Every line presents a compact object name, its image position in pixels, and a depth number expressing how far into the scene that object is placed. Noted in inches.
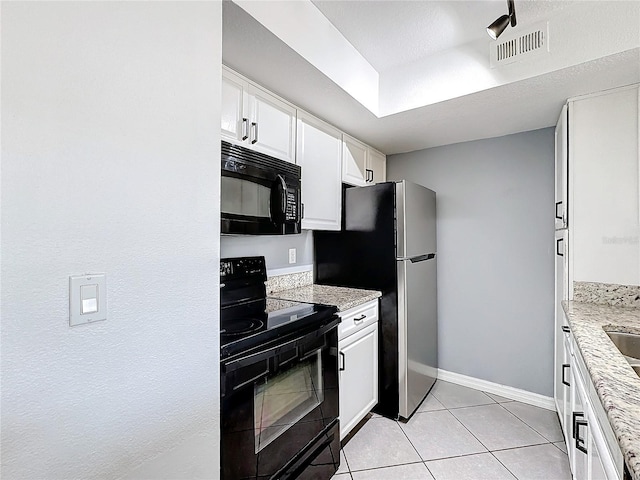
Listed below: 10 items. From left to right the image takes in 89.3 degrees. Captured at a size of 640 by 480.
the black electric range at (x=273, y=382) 46.4
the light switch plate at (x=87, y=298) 27.7
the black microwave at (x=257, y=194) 58.4
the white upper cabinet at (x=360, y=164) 99.5
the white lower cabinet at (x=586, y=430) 32.2
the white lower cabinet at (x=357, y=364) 75.3
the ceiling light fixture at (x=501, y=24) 54.8
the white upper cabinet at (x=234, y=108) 61.2
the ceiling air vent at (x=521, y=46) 63.6
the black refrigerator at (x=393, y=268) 87.3
